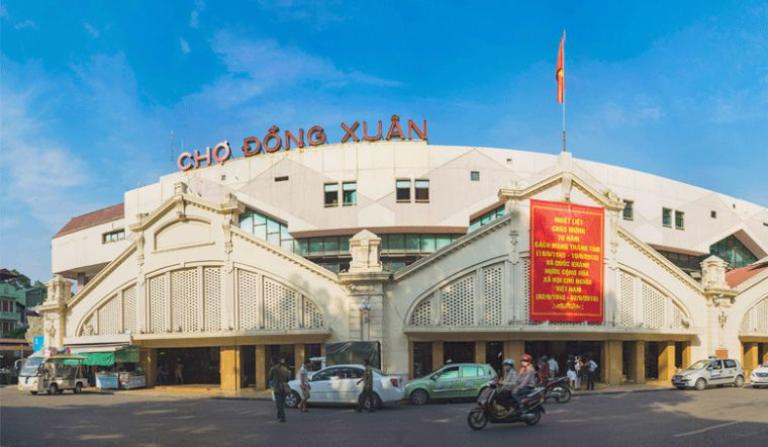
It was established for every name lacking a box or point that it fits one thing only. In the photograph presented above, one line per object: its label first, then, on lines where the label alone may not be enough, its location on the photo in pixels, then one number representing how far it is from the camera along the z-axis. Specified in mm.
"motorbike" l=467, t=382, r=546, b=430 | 18609
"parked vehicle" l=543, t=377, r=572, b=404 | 27486
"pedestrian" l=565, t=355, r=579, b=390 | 33719
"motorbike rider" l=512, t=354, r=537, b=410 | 18688
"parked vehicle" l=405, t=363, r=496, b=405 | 28234
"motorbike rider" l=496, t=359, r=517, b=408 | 18578
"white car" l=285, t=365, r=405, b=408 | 25906
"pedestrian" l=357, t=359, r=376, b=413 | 24750
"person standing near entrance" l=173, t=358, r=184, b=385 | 41375
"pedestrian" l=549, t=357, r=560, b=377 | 33188
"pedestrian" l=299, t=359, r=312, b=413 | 25078
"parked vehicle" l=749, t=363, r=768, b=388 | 34031
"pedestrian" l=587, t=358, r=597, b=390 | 34469
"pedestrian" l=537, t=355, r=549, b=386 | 31594
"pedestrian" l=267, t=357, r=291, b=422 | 21609
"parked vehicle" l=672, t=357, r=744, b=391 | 33875
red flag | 44000
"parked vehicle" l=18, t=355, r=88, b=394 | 36781
